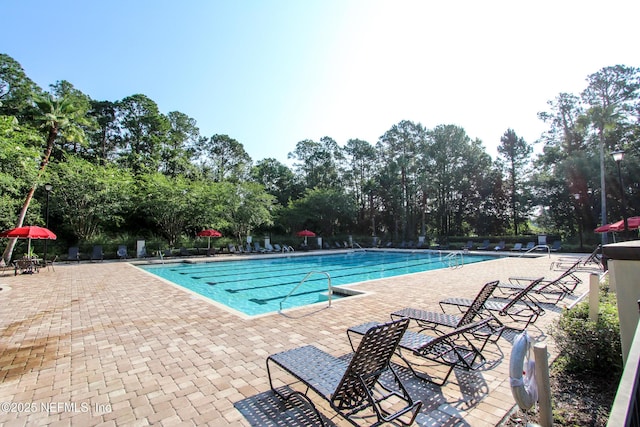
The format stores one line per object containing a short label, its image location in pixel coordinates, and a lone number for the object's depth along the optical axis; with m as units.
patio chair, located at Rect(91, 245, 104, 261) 17.12
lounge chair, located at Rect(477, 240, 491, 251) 23.59
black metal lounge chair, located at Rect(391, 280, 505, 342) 3.99
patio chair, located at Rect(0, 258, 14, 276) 13.27
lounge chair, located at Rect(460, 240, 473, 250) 24.36
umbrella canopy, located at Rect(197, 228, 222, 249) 19.27
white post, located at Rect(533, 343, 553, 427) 2.26
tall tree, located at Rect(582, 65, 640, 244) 22.00
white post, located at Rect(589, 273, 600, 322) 4.07
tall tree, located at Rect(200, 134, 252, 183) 35.56
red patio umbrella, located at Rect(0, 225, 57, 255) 11.09
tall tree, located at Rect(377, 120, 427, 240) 32.19
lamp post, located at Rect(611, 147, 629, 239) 10.35
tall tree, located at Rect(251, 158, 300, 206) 37.19
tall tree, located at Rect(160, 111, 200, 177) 31.73
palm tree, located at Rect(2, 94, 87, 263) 14.70
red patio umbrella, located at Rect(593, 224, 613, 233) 13.48
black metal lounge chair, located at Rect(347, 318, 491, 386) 3.08
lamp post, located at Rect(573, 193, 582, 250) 25.63
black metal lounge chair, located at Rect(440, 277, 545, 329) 5.01
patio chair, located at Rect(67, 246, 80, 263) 16.44
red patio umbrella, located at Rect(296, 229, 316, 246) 23.57
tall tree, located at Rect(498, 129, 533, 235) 31.63
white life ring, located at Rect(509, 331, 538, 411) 2.20
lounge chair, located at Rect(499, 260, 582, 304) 6.62
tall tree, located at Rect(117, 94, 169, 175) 31.28
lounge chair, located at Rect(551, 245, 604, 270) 11.95
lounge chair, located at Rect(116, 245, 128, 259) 18.08
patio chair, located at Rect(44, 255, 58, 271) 13.01
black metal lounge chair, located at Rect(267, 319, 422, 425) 2.28
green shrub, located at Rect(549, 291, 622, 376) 3.22
